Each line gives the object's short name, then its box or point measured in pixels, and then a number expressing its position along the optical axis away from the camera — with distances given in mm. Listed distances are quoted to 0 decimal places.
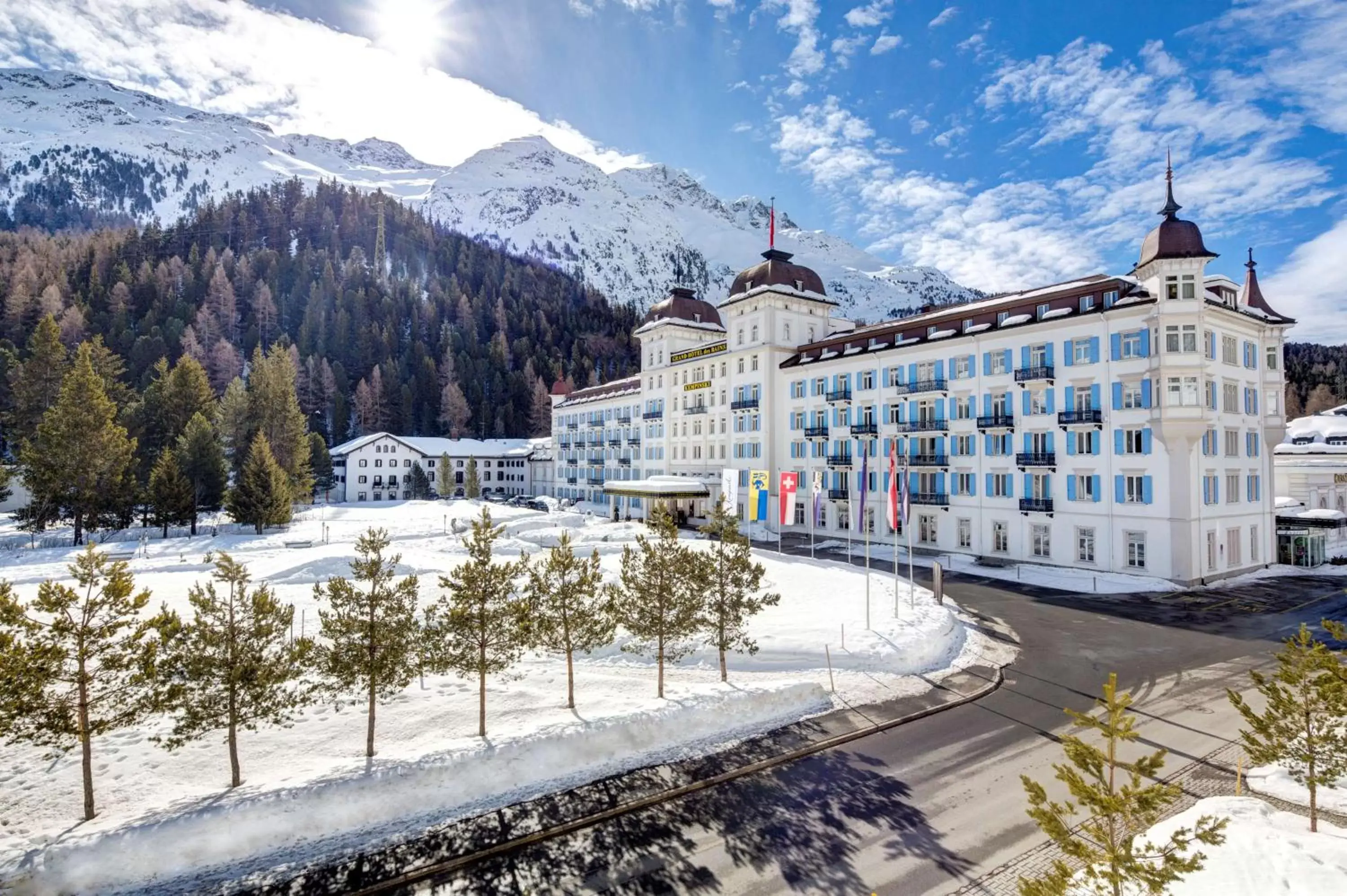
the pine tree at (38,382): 60656
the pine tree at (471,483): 94812
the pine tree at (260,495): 55219
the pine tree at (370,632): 14430
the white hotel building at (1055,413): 35531
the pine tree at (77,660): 11391
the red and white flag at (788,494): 34188
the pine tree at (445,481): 91625
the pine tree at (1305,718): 10664
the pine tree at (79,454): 47469
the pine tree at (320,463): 88562
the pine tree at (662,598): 18922
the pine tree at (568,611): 17562
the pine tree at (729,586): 20141
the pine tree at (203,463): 57688
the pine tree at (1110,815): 6551
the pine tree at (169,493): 51844
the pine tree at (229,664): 12836
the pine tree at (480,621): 16109
